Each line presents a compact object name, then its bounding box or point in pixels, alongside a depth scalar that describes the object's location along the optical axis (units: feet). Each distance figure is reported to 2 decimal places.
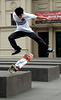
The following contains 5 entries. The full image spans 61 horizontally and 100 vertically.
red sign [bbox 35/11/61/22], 103.30
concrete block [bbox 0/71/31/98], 21.08
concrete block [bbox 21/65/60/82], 33.40
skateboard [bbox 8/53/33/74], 24.55
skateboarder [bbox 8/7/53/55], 24.88
